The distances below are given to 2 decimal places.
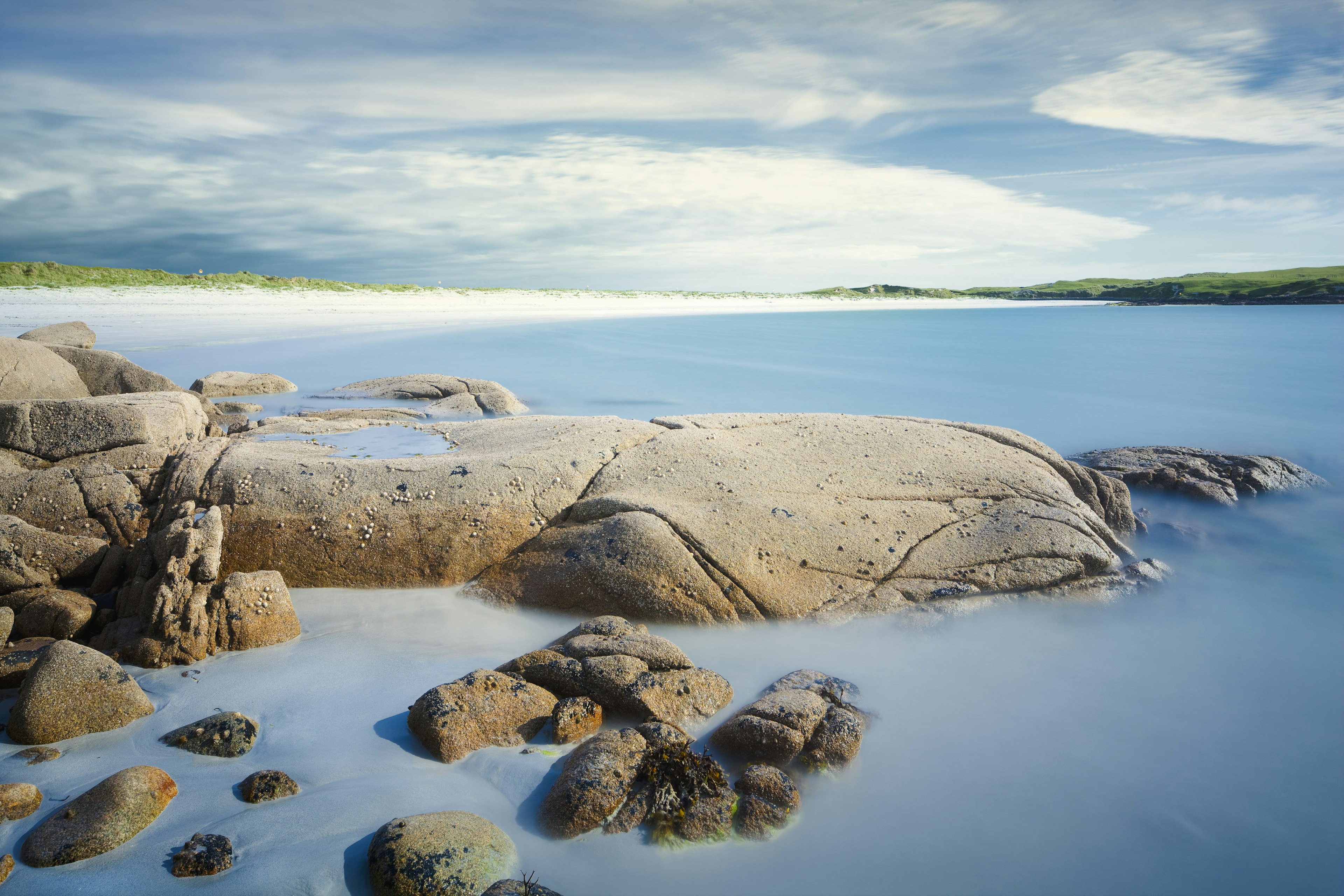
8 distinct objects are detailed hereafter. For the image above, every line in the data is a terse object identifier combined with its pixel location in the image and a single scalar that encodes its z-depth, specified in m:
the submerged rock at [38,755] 3.05
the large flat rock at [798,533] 4.52
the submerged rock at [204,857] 2.51
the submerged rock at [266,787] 2.89
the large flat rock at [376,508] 4.78
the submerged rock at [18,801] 2.69
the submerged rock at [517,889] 2.45
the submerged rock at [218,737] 3.15
